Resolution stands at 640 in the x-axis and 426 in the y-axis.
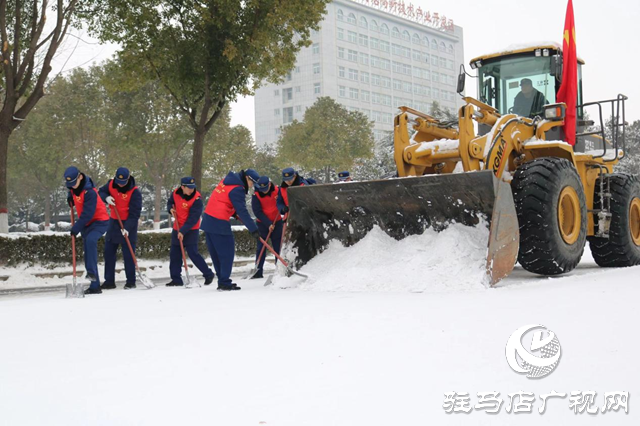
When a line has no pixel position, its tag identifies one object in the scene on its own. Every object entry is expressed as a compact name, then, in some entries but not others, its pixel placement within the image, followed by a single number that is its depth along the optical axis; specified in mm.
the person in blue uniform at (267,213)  10570
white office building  87312
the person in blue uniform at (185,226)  10055
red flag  8680
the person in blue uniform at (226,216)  8617
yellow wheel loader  7387
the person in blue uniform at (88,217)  9062
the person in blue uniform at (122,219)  10016
